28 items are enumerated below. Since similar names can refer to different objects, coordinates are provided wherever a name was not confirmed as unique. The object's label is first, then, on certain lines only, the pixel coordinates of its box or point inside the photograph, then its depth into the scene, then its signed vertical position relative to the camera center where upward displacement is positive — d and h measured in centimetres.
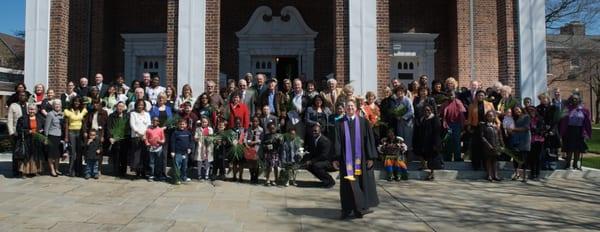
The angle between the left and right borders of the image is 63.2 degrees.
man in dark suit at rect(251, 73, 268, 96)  1029 +97
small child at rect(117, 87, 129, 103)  1023 +77
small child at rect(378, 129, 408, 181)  958 -47
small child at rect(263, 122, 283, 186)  909 -36
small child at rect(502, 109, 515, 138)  992 +19
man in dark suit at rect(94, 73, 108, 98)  1069 +97
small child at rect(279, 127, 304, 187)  905 -50
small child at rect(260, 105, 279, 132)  930 +27
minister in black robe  667 -44
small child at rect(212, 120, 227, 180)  915 -44
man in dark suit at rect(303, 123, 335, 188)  902 -52
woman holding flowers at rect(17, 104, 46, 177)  942 -16
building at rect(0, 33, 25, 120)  3858 +553
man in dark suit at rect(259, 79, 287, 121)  976 +62
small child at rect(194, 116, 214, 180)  912 -23
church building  1374 +296
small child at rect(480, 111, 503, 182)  962 -15
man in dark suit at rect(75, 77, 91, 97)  1070 +93
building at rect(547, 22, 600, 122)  3647 +584
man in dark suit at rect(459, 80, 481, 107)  1058 +81
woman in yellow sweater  960 -3
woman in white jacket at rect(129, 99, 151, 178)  930 +5
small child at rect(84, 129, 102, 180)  939 -43
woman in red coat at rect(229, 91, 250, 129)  942 +37
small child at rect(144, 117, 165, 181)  920 -29
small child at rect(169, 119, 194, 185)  904 -28
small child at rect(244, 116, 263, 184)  909 -30
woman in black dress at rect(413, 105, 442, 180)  959 -16
